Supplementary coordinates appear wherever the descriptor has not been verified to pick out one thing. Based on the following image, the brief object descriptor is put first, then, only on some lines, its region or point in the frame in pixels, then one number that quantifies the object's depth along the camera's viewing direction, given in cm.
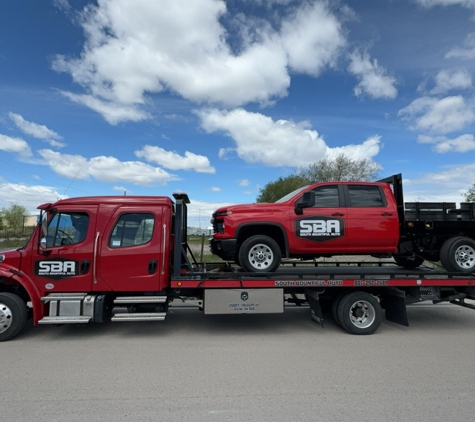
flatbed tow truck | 551
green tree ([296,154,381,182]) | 3534
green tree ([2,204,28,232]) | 2395
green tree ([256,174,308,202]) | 3988
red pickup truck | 639
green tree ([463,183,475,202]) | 3116
